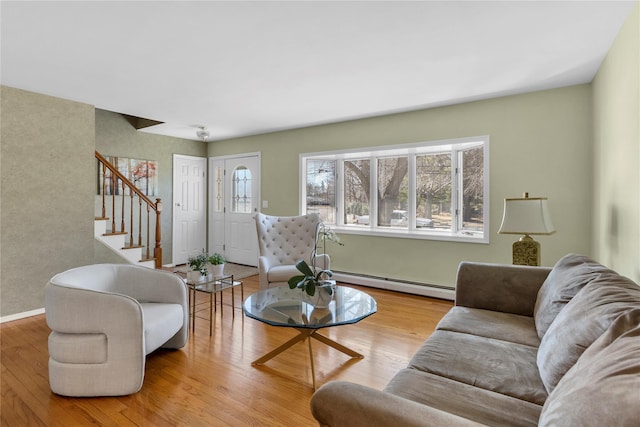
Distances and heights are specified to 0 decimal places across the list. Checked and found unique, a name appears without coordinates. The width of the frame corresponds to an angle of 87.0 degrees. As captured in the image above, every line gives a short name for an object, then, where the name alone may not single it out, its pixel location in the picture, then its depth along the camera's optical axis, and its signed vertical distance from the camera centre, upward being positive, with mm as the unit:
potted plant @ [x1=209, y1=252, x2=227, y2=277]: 3225 -546
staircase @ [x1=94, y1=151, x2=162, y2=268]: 4125 -241
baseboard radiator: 3945 -963
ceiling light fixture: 5145 +1147
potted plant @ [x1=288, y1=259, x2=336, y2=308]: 2385 -557
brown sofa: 817 -555
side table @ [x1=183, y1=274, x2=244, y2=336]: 3023 -723
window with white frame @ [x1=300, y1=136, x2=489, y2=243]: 3963 +270
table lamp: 2619 -77
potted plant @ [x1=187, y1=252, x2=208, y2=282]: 3109 -571
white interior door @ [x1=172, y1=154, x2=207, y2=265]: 5898 +4
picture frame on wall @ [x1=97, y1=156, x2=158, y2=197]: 4875 +500
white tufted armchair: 4012 -360
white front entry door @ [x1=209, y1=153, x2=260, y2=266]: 5879 +31
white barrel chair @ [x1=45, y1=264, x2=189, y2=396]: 1959 -795
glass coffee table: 2096 -694
